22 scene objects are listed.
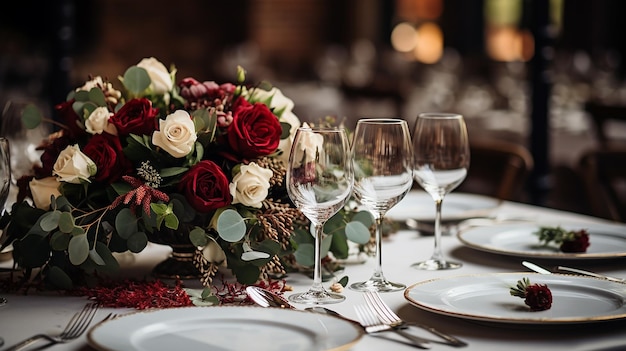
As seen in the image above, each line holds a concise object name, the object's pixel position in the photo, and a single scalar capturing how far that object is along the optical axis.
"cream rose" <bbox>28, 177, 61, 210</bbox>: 1.43
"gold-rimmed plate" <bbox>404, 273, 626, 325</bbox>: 1.14
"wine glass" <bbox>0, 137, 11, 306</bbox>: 1.29
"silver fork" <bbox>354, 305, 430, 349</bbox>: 1.10
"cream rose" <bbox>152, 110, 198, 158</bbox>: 1.35
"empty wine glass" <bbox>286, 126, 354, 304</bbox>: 1.25
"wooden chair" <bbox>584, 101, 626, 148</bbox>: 3.37
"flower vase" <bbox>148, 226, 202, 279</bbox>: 1.43
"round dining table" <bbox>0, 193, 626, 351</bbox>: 1.11
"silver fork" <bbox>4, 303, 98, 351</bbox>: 1.09
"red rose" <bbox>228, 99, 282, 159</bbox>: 1.41
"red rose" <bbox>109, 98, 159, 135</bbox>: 1.39
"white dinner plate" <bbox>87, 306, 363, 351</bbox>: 1.05
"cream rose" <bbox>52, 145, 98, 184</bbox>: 1.36
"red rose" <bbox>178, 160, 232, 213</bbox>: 1.35
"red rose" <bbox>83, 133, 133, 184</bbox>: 1.37
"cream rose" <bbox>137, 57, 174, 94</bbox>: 1.52
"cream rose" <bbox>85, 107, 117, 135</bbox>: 1.42
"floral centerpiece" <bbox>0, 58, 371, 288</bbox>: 1.35
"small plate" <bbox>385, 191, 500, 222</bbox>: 1.93
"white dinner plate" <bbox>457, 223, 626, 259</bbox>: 1.55
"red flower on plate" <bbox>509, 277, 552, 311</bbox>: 1.20
